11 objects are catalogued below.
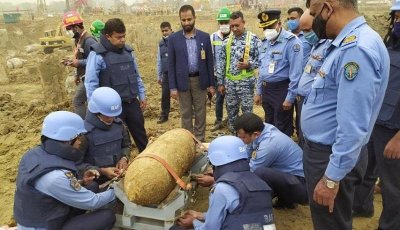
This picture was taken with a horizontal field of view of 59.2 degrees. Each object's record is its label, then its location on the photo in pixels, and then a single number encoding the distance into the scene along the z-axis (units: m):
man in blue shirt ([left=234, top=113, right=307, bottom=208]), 3.77
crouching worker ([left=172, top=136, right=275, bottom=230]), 2.77
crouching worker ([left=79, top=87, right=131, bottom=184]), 3.85
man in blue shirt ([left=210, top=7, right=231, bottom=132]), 6.81
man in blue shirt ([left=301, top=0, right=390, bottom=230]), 2.18
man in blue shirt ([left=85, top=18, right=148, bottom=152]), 4.77
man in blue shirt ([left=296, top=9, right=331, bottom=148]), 3.69
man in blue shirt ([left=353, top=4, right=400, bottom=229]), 3.15
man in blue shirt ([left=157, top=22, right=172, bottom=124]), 7.34
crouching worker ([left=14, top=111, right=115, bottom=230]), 2.92
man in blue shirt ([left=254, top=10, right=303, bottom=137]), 4.96
